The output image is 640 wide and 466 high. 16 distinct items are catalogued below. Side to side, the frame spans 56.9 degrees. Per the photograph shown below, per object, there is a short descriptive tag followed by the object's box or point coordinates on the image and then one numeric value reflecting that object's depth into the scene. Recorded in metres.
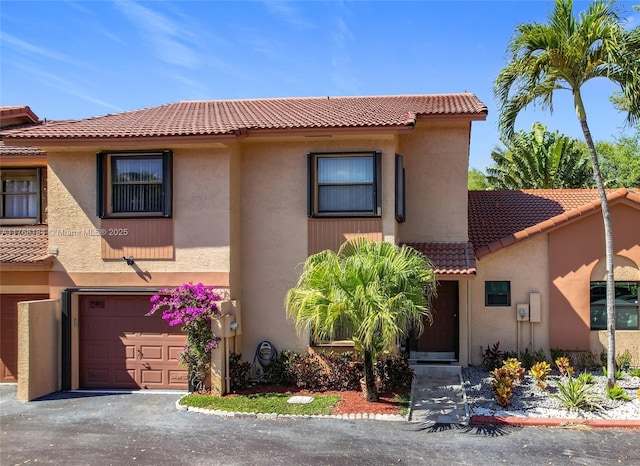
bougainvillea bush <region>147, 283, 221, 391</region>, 13.18
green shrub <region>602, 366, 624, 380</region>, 14.04
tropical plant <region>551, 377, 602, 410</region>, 11.85
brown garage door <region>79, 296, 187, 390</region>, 14.32
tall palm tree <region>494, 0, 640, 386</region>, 12.27
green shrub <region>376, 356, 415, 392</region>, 13.43
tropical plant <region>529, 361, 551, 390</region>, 13.05
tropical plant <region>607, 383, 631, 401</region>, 12.35
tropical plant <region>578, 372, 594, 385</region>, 13.27
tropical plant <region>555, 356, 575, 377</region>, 13.88
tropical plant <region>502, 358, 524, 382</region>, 13.32
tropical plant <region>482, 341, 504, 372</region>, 15.27
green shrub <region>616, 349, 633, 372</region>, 15.07
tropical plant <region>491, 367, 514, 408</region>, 12.14
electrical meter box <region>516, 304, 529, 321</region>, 15.69
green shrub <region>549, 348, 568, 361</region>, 15.40
